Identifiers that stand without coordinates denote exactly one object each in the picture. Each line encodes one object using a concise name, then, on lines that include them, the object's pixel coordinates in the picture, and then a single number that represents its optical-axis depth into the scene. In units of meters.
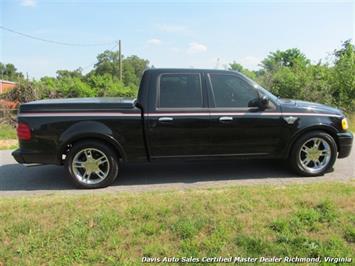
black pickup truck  5.39
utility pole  31.78
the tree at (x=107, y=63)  65.00
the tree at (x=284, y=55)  49.78
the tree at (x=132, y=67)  67.64
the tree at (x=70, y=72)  61.67
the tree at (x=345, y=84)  15.59
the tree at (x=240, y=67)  29.06
